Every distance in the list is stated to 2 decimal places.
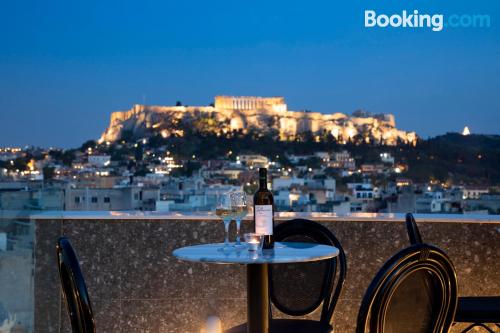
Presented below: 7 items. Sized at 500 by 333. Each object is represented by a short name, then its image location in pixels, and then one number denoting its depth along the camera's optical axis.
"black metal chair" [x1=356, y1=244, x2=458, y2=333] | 1.88
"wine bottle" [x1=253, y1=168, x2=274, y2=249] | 2.46
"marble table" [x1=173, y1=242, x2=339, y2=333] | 2.35
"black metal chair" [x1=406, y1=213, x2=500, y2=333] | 2.81
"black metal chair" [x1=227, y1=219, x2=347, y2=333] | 2.89
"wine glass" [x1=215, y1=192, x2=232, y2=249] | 2.54
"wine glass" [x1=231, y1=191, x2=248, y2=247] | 2.54
